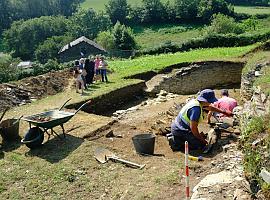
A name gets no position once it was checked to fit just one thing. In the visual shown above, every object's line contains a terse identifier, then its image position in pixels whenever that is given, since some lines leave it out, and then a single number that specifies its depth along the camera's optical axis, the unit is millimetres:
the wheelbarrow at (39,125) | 6895
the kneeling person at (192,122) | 6385
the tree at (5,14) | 57508
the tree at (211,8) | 44044
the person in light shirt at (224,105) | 8022
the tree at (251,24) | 37428
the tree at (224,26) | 32687
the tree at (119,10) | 52228
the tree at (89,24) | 51079
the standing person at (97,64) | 12489
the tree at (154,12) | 46401
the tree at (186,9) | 45129
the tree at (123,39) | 34485
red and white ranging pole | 4619
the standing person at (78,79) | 11030
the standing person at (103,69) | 12180
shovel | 6193
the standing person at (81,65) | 11663
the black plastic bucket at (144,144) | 6544
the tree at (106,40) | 36938
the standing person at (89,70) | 11810
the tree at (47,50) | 44268
